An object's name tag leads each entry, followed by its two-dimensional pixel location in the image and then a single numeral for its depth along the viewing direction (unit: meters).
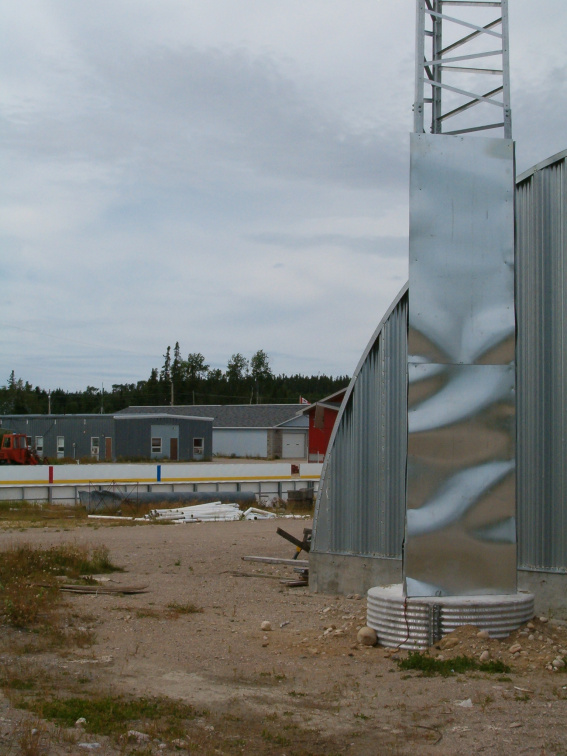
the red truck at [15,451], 47.09
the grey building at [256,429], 66.81
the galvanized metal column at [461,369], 9.05
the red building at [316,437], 46.95
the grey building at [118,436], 58.69
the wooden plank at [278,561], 15.52
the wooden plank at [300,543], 15.24
